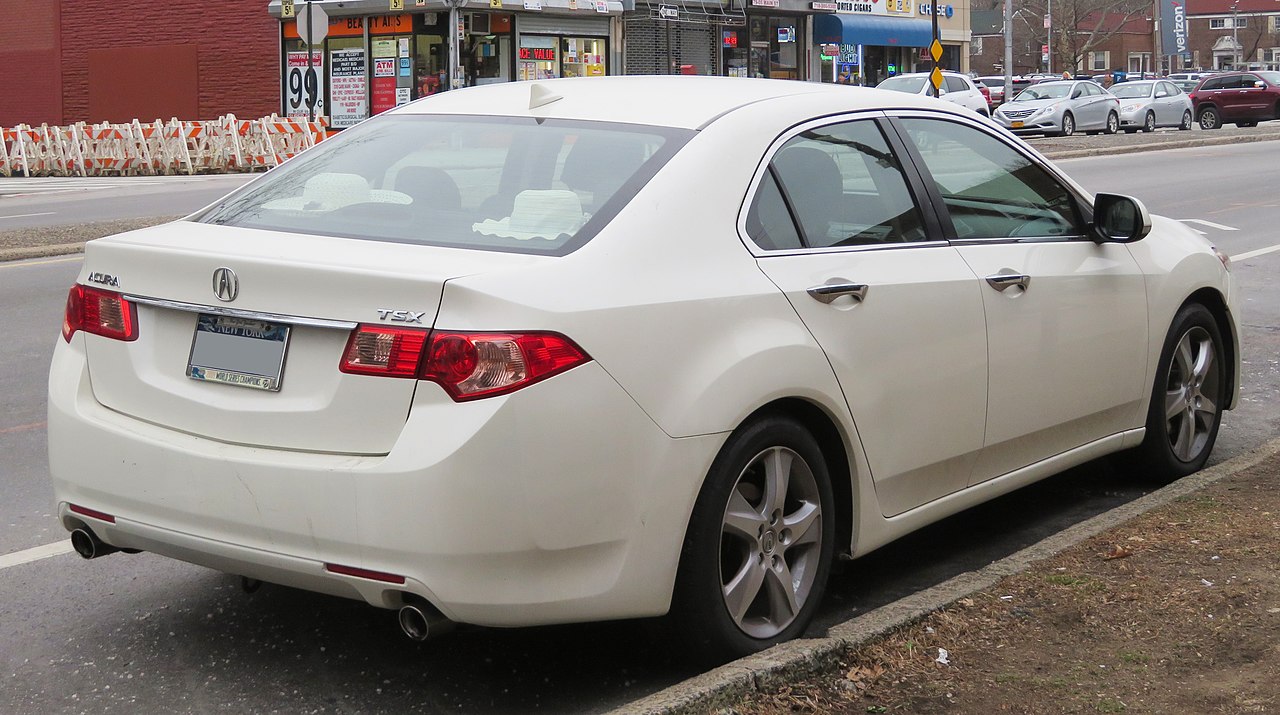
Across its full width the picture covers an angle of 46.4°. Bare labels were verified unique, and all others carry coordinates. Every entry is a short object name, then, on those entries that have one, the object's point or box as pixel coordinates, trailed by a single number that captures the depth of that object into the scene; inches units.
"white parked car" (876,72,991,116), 1429.6
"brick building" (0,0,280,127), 1584.6
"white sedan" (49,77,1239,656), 137.1
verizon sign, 3166.8
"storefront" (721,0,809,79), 1736.0
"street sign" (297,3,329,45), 978.7
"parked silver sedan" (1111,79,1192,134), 1696.6
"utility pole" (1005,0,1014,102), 2205.0
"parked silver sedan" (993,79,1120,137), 1592.0
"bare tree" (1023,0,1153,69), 3218.5
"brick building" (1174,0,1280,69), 4830.2
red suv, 1936.5
